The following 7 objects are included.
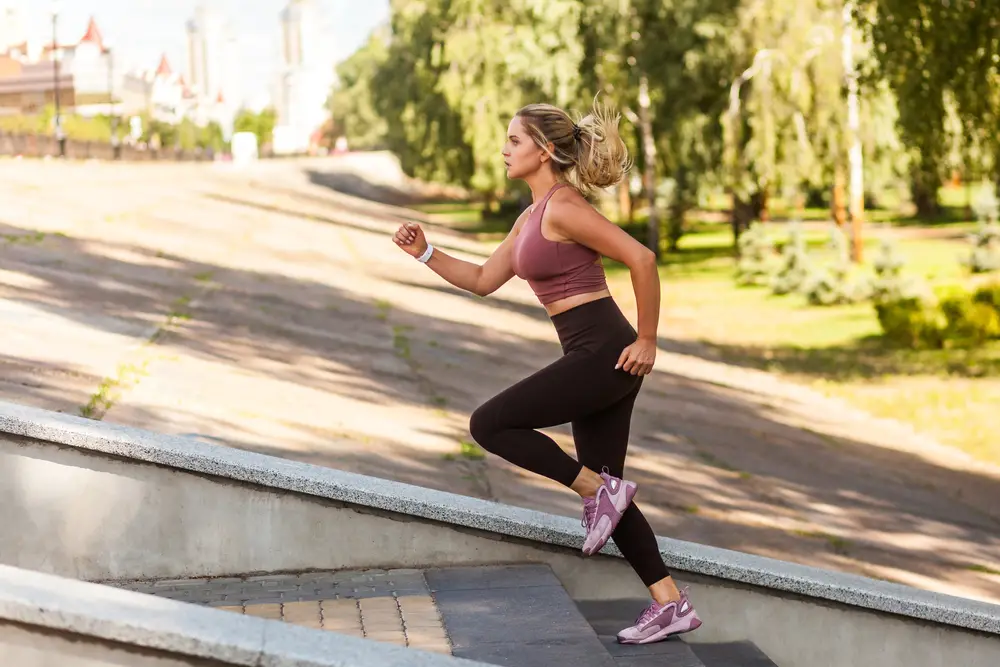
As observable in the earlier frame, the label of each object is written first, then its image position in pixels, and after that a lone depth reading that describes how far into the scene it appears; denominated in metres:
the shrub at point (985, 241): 27.92
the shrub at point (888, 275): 21.91
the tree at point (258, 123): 173.12
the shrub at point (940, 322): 17.53
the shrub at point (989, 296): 18.90
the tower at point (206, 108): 173.18
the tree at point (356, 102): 87.81
